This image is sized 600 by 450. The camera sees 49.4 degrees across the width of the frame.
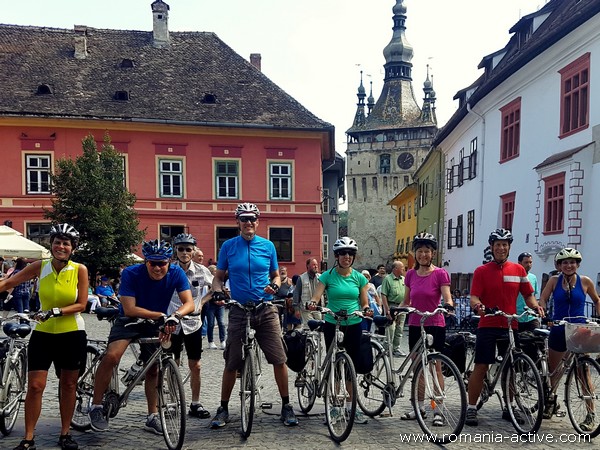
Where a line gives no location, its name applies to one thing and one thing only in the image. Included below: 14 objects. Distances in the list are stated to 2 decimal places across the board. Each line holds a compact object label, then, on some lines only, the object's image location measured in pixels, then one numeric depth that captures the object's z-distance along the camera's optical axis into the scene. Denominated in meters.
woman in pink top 6.52
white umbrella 17.06
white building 16.39
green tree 24.39
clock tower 90.94
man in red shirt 6.41
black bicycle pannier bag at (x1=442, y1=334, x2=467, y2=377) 6.80
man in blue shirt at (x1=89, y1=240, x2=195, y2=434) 5.72
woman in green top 6.50
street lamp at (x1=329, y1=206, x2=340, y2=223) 53.53
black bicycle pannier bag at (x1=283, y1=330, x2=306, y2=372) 6.78
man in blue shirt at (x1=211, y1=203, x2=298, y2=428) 6.25
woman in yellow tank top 5.30
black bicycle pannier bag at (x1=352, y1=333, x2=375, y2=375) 6.51
